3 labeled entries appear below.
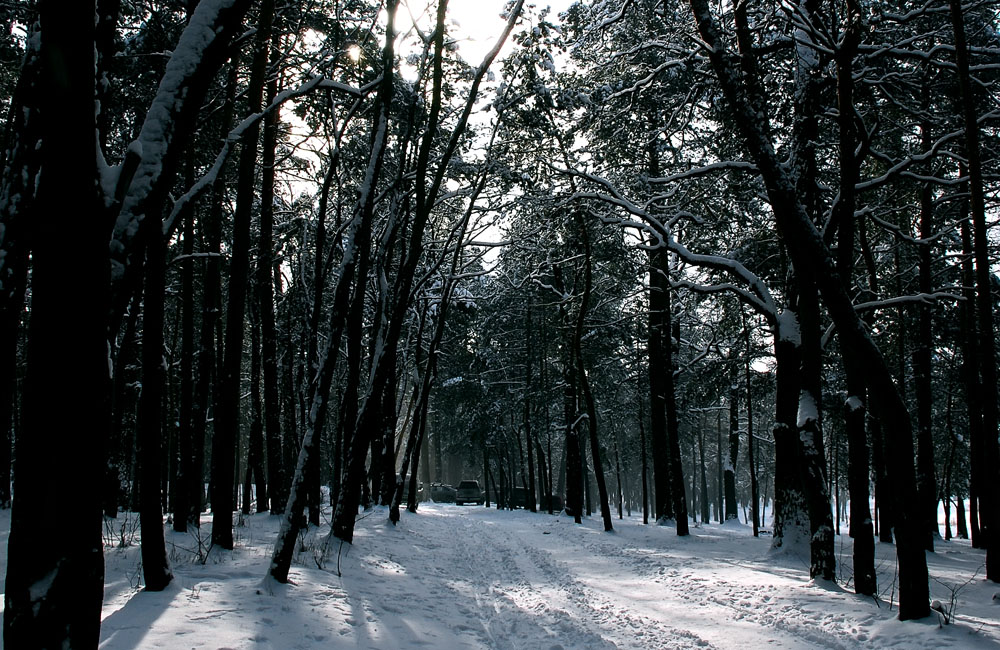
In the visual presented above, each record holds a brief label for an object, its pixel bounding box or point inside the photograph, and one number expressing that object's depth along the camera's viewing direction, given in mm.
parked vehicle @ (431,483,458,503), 46750
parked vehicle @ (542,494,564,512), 36969
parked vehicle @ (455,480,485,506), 43094
